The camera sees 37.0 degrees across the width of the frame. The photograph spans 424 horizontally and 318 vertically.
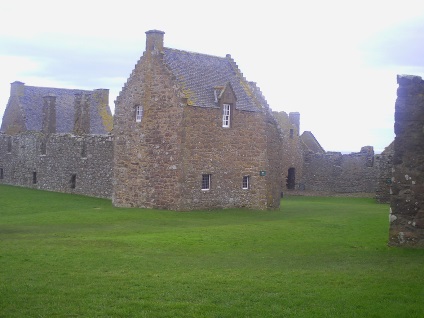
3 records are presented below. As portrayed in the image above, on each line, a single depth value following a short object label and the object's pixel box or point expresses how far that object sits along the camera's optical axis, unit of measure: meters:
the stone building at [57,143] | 44.56
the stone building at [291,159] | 62.75
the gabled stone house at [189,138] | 35.38
